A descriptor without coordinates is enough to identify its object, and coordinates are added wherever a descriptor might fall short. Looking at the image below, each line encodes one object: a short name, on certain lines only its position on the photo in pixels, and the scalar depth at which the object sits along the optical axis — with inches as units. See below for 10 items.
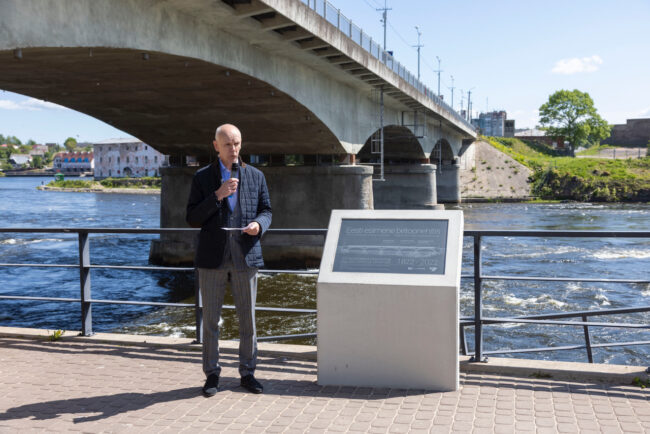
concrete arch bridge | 446.6
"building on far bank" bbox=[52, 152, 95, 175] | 7623.0
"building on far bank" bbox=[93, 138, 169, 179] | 5502.0
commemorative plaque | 203.5
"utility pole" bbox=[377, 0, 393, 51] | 1305.4
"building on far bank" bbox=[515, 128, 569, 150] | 3895.2
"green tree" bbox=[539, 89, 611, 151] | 3698.3
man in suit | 201.9
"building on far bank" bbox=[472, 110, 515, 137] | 5900.6
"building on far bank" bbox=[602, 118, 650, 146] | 4495.6
